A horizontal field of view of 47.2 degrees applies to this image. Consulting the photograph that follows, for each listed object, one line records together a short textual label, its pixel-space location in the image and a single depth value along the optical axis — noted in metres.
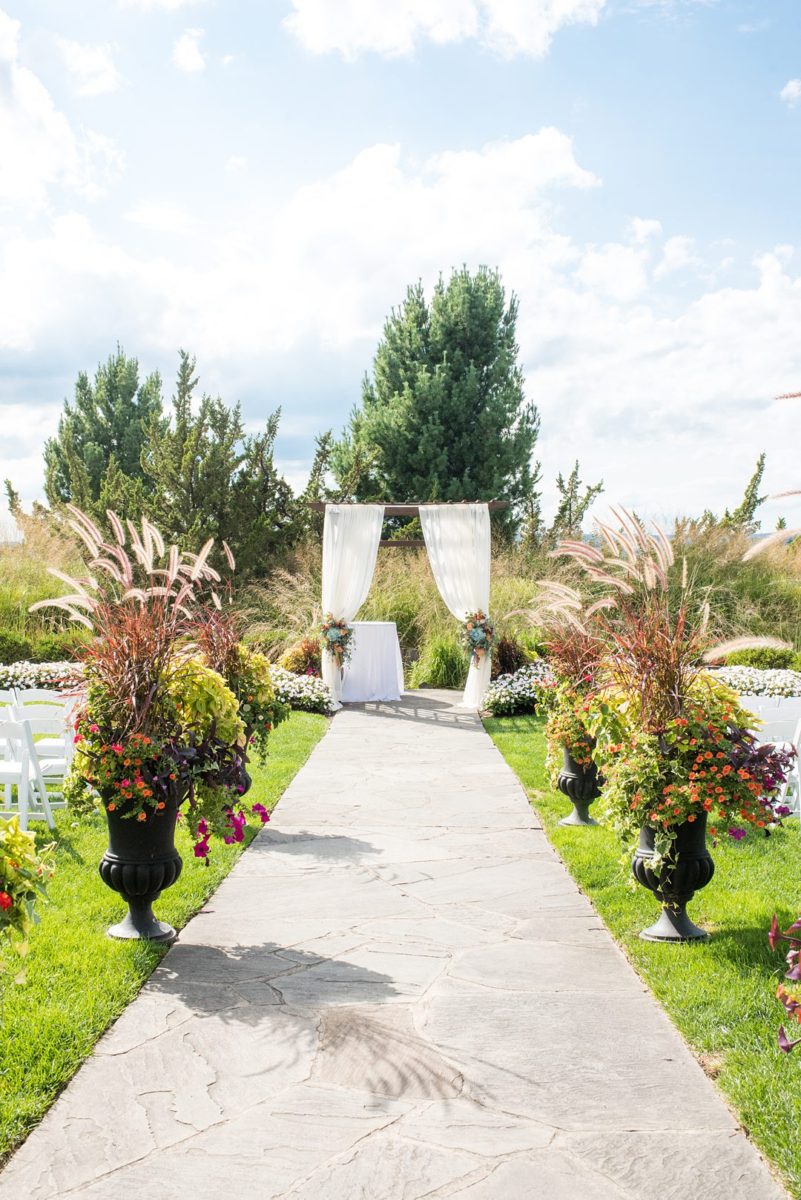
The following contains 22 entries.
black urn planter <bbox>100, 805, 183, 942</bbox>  3.97
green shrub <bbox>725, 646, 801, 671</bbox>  12.74
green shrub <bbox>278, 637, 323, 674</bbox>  13.21
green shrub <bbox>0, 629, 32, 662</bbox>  13.78
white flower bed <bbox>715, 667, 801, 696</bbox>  11.27
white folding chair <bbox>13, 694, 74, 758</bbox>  6.77
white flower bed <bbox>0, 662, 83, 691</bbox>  12.09
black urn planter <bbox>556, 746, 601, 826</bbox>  6.02
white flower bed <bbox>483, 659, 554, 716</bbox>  11.80
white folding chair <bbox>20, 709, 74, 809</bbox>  6.23
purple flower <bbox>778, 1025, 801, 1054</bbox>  1.94
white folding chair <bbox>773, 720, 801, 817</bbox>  6.02
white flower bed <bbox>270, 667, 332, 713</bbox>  11.91
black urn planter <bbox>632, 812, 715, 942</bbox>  3.98
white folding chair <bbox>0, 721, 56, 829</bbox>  5.51
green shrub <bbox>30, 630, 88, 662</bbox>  13.74
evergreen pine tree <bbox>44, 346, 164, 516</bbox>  27.95
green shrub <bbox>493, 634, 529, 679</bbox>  13.41
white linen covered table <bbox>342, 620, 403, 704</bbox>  13.09
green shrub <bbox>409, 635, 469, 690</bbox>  14.12
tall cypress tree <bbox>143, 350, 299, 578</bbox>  17.03
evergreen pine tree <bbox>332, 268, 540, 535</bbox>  23.77
